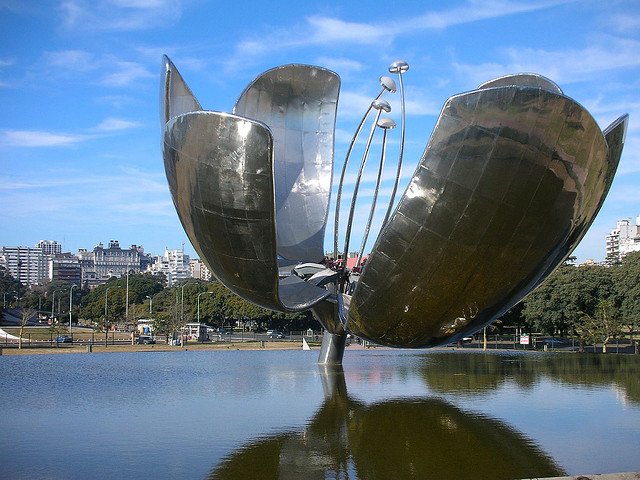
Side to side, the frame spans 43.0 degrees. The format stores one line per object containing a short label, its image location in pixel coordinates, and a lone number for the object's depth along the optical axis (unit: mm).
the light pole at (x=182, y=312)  56838
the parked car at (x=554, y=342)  52031
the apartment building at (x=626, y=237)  167250
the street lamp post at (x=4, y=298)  119875
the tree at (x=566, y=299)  49281
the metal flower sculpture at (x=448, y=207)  13273
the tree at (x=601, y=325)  45000
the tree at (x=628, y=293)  47188
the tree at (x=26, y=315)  51222
